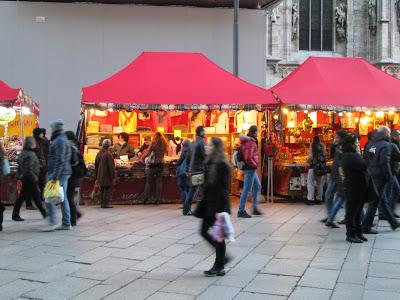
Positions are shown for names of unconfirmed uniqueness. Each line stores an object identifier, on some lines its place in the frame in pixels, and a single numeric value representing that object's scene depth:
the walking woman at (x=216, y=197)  5.90
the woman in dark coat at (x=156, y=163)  12.15
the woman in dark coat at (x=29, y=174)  9.30
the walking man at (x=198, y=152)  10.05
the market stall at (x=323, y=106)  13.07
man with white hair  8.45
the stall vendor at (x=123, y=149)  13.37
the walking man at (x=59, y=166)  8.43
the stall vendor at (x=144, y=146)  13.36
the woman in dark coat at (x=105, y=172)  11.54
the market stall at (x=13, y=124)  12.07
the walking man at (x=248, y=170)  10.29
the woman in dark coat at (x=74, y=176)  8.92
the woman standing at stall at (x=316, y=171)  12.64
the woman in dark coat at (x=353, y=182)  7.62
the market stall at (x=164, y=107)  12.27
